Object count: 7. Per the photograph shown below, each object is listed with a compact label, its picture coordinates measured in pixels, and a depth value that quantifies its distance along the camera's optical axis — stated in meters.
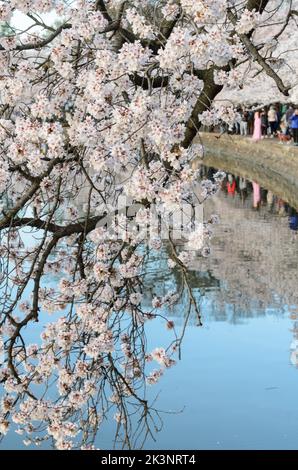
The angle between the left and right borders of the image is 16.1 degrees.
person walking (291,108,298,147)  24.91
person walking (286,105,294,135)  26.87
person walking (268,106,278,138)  31.19
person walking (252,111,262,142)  29.89
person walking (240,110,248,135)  34.73
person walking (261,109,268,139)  31.72
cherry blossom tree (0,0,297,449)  5.28
